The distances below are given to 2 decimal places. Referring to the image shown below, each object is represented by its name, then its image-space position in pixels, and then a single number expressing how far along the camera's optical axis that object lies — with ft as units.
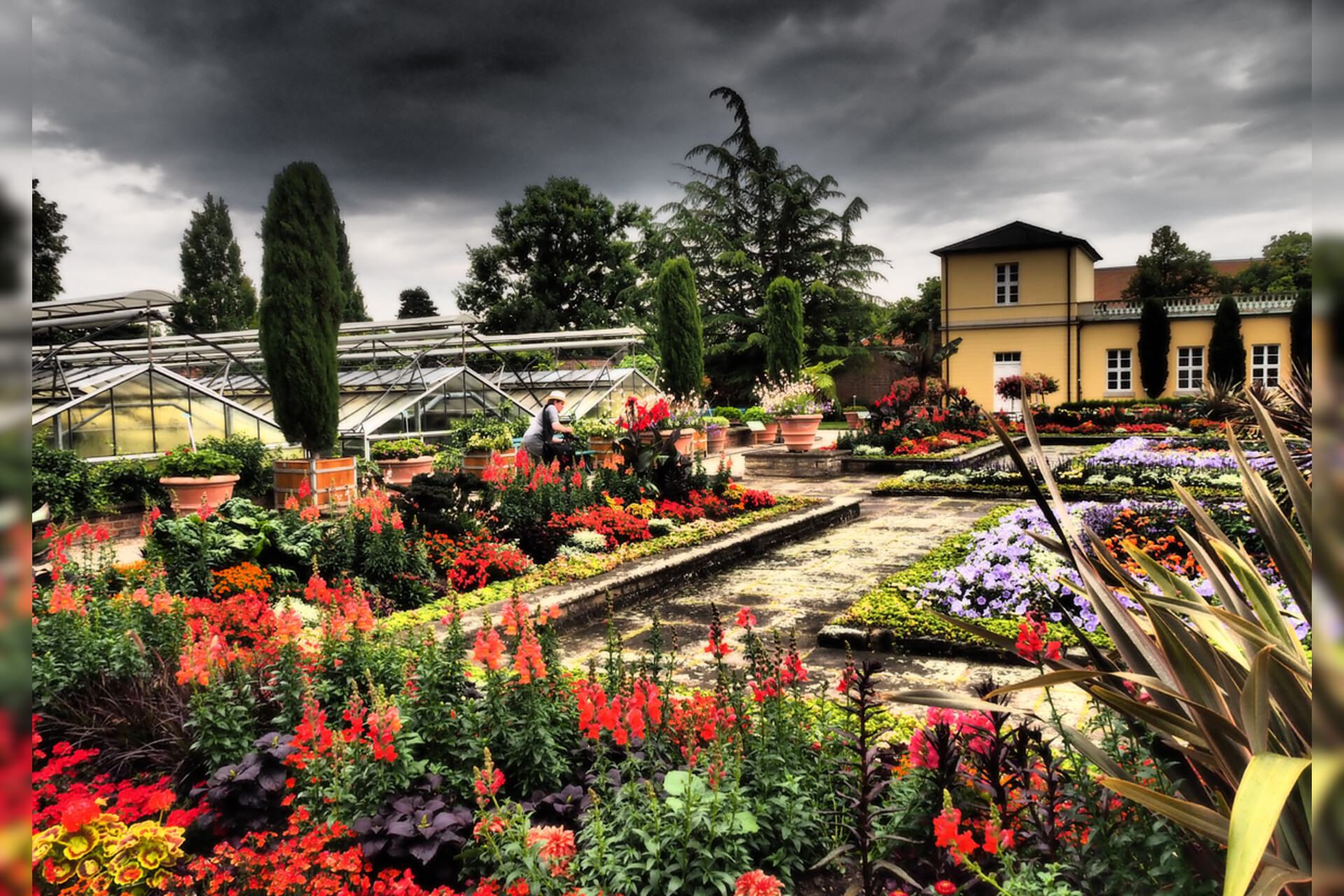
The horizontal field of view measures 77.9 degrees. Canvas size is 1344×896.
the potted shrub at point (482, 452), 33.60
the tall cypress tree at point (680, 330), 54.13
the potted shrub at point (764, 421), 60.13
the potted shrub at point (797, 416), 43.98
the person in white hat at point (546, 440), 29.78
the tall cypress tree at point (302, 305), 30.40
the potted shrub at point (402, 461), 33.65
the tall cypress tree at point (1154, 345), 85.20
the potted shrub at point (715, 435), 50.24
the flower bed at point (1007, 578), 14.10
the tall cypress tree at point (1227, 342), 82.12
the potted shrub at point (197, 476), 27.22
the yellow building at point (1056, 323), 86.28
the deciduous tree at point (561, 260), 112.27
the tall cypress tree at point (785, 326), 65.05
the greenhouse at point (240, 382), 30.86
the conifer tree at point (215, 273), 137.90
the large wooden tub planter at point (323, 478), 30.25
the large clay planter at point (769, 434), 59.88
